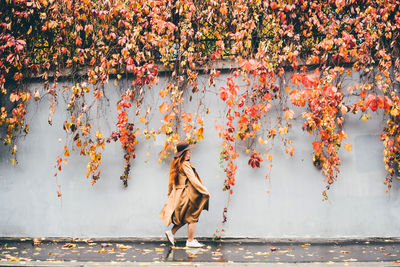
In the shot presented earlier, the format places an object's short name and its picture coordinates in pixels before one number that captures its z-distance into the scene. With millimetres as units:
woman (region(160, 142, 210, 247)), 7387
